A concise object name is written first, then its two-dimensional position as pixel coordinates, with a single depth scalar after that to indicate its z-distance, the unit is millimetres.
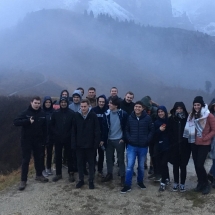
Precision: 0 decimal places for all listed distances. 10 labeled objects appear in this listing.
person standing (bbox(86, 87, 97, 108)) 8727
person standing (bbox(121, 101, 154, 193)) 7148
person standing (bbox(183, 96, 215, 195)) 6738
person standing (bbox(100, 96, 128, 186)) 7570
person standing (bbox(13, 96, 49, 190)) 7453
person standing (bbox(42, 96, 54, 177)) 8062
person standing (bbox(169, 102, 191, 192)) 7004
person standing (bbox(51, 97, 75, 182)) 7820
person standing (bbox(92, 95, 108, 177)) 7855
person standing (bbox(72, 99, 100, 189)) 7262
